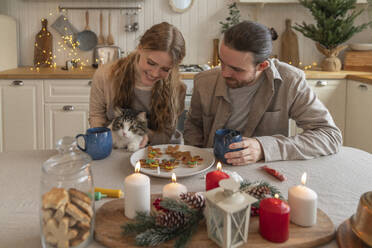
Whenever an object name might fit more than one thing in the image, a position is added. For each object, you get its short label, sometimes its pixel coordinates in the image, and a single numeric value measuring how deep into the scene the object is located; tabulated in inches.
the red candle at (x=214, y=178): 34.5
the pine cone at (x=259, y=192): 33.2
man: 50.1
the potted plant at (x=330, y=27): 117.5
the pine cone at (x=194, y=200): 30.9
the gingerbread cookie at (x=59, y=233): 26.0
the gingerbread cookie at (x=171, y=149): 51.2
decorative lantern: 26.9
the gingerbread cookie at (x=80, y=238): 27.1
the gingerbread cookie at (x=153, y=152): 49.0
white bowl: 128.0
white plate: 42.4
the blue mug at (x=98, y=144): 46.5
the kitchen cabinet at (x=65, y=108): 114.0
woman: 64.1
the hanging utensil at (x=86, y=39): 133.6
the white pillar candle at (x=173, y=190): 32.4
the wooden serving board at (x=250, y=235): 28.3
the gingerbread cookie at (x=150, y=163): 44.2
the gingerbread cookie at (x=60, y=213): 25.8
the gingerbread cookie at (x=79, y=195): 27.1
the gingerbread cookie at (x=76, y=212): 26.0
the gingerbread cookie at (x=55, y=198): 25.8
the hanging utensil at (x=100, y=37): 133.0
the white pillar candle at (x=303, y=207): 30.5
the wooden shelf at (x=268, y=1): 123.9
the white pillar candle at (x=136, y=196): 31.6
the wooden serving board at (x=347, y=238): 28.5
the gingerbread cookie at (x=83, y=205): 27.0
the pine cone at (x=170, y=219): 28.8
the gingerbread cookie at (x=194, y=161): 45.8
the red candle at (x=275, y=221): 28.2
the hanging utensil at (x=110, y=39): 133.6
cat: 55.4
